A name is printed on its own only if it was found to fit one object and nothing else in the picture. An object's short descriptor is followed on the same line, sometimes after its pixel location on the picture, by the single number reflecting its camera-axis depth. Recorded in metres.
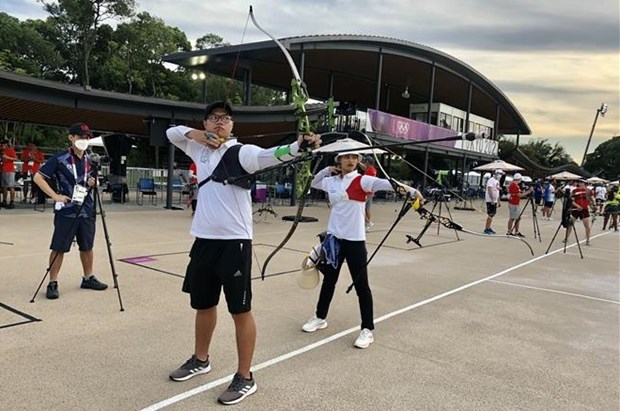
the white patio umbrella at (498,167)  26.62
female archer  4.51
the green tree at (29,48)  40.72
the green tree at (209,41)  54.67
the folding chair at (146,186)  17.64
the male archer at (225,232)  3.27
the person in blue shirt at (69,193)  5.38
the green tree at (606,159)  78.50
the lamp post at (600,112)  67.94
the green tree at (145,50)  43.53
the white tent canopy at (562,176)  30.37
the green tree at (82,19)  41.06
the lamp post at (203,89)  22.27
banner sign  23.14
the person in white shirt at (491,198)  13.92
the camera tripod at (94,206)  5.21
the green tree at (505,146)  46.09
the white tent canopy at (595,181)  34.06
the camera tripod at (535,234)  13.51
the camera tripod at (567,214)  12.03
